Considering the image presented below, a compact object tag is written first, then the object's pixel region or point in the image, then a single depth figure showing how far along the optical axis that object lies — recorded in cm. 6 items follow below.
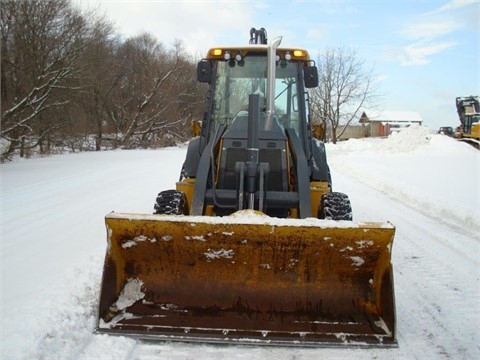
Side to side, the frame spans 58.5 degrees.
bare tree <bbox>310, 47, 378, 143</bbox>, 3666
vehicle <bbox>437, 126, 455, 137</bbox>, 4009
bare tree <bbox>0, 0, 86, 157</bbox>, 1666
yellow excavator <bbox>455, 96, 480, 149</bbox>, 2558
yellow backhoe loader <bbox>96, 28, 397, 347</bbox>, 289
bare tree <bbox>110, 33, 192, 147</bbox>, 3644
